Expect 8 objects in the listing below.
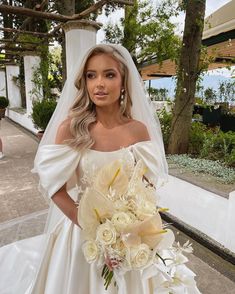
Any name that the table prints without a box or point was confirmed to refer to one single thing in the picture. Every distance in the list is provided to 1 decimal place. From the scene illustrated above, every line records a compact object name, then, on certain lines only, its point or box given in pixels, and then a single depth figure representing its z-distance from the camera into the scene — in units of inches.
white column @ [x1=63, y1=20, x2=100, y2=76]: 174.6
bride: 50.5
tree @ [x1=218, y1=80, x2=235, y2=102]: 288.2
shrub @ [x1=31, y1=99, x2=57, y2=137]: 262.9
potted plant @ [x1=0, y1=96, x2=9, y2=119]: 427.5
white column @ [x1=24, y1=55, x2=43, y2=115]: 331.6
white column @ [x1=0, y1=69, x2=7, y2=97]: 618.2
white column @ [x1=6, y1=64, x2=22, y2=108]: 504.1
